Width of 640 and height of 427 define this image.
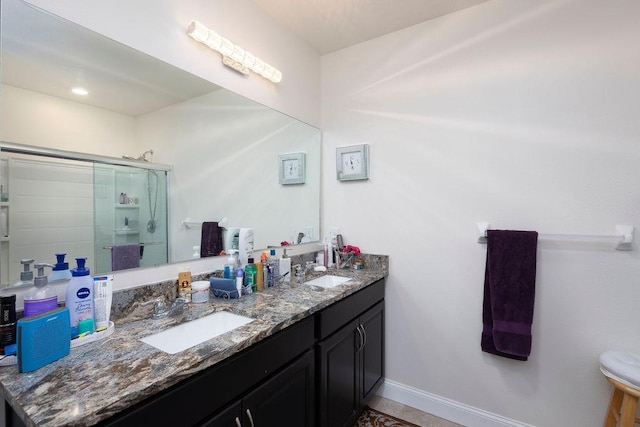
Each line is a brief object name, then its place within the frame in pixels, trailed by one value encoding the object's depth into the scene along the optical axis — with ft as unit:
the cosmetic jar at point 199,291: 4.39
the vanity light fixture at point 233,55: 4.62
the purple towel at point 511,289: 5.17
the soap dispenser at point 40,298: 2.86
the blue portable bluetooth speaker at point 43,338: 2.45
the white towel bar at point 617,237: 4.63
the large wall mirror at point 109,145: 3.16
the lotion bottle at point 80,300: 3.07
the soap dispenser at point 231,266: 4.84
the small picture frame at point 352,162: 7.07
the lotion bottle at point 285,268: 5.87
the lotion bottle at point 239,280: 4.74
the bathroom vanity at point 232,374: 2.21
